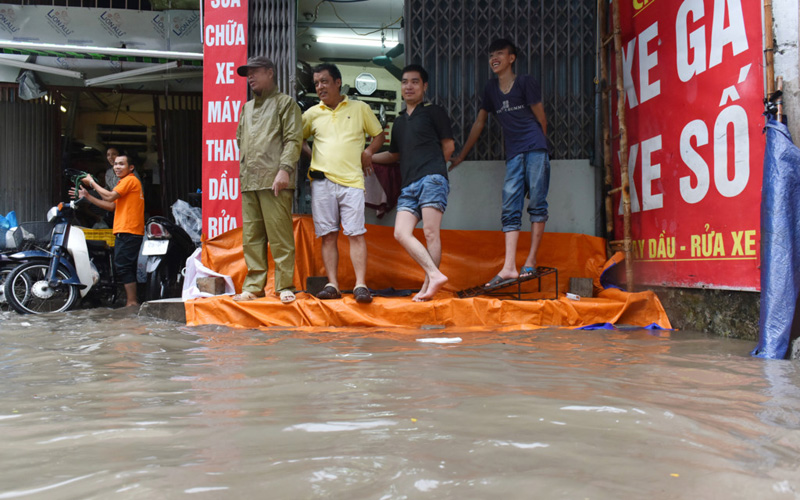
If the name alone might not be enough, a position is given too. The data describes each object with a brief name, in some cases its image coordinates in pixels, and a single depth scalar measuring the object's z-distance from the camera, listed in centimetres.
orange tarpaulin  381
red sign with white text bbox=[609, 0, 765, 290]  312
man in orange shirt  549
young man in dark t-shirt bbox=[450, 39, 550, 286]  425
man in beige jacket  400
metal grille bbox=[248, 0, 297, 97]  528
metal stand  404
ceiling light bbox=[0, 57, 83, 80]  642
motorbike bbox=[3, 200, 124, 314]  501
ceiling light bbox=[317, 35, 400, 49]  745
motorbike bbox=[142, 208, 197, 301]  534
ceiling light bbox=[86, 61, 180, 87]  638
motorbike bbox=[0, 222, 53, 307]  515
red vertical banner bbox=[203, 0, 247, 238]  504
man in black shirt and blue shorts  392
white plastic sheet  448
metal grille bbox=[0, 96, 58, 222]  715
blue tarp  264
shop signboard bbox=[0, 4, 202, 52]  663
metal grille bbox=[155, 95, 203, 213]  784
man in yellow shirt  407
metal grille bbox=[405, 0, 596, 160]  502
